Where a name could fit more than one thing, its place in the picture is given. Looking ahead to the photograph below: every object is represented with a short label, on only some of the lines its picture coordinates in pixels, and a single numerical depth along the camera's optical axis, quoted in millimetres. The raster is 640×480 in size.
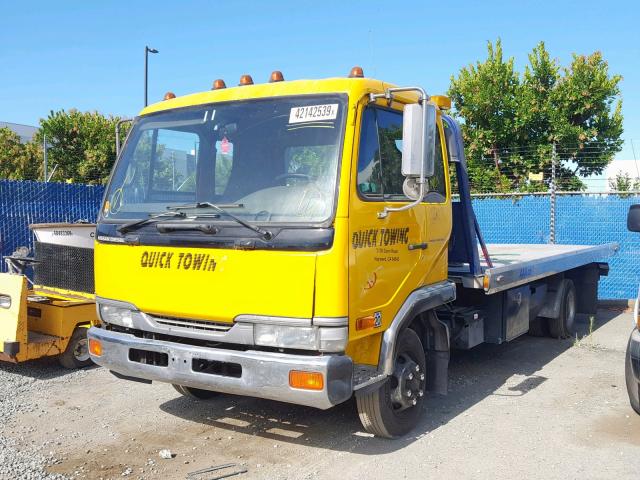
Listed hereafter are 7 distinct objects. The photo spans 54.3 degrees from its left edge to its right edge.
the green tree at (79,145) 21234
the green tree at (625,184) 14367
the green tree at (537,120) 16484
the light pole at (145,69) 19877
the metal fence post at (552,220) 11570
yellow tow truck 3738
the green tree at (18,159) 24641
